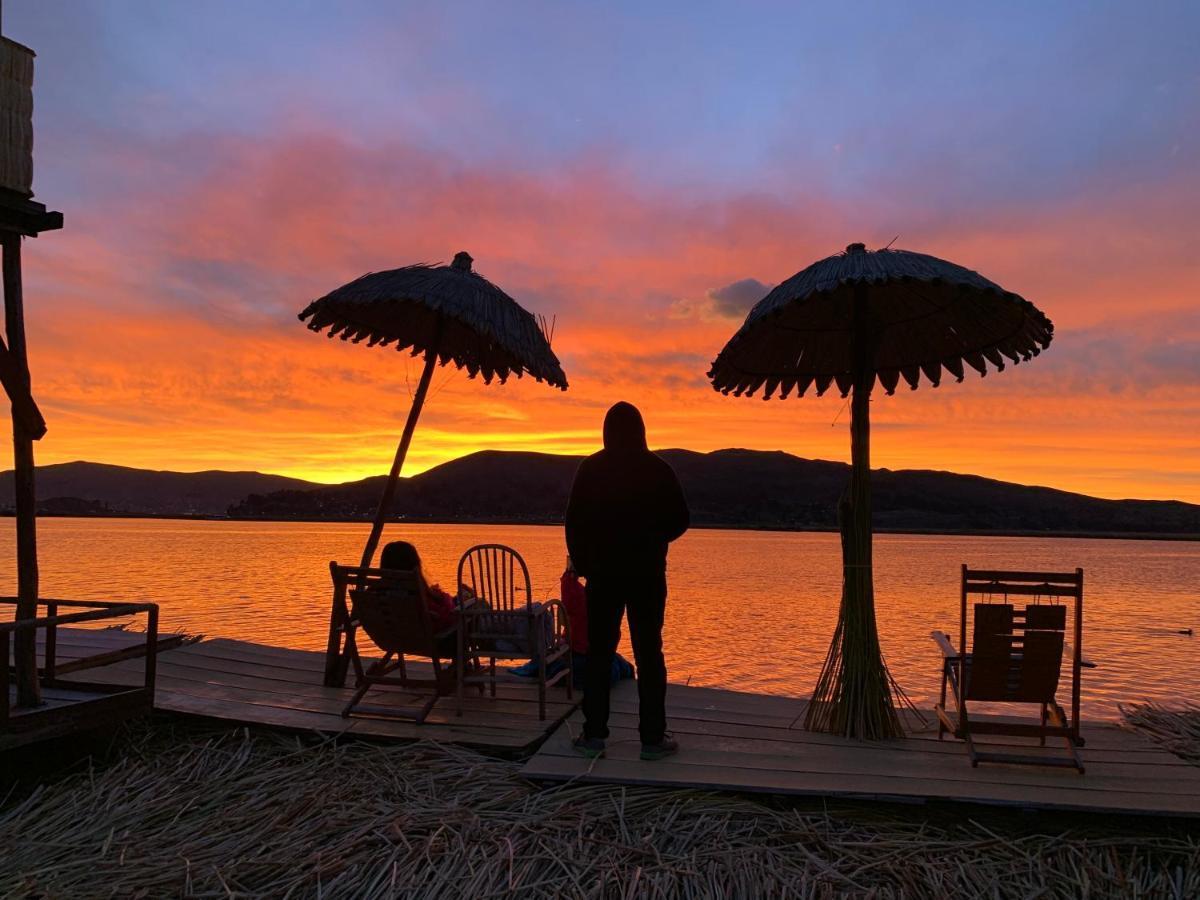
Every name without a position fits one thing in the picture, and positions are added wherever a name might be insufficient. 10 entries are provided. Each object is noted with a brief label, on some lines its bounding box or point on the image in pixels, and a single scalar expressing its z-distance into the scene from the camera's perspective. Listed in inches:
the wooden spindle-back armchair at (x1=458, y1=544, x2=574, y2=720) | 227.0
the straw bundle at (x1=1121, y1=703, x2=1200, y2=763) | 205.9
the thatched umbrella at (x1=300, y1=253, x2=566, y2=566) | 234.2
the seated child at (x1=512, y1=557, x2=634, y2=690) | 253.9
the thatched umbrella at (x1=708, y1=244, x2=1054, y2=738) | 193.9
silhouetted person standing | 186.1
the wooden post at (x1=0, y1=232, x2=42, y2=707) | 182.4
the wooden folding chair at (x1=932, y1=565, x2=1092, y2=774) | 183.5
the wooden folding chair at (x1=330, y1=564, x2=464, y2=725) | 224.4
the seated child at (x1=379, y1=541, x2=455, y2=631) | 238.8
